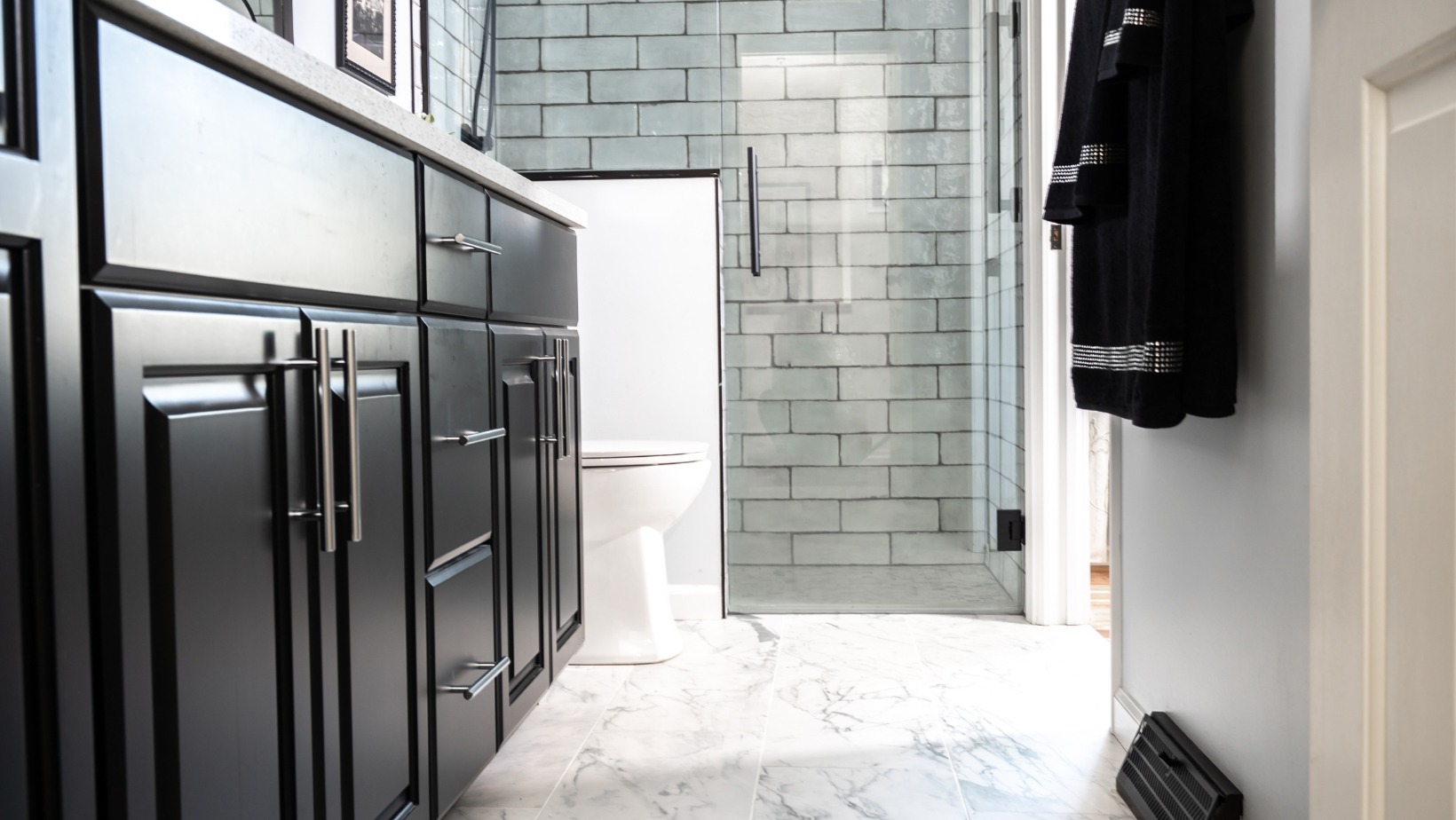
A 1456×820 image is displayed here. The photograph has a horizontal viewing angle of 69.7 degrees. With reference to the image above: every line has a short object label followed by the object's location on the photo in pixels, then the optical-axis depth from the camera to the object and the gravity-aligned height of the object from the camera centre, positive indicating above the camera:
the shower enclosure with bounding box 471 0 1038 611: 2.76 +0.37
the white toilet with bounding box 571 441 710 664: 2.37 -0.39
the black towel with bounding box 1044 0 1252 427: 1.32 +0.22
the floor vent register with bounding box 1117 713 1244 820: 1.39 -0.57
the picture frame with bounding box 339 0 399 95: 1.84 +0.65
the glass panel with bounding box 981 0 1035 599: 2.71 +0.28
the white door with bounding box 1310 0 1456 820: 0.56 -0.02
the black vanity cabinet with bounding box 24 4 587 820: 0.67 -0.06
